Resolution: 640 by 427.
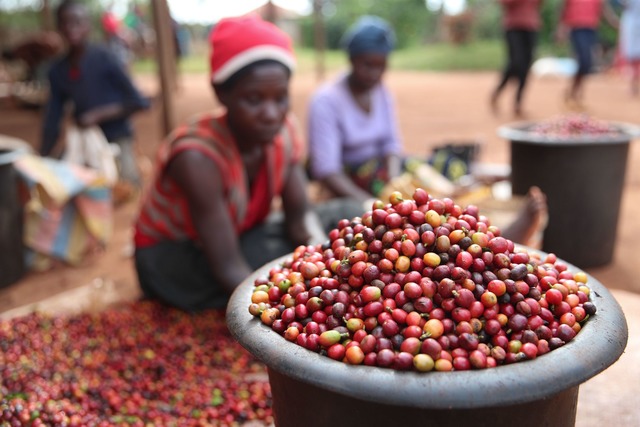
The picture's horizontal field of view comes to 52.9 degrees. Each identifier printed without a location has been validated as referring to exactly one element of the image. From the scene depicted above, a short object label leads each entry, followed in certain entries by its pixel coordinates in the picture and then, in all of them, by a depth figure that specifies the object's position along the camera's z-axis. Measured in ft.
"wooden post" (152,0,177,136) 15.21
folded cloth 13.17
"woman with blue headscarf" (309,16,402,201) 12.95
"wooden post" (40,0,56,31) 33.56
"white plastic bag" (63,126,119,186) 16.63
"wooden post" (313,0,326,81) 51.96
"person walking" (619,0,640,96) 36.22
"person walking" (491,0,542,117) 29.14
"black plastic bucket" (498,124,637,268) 11.85
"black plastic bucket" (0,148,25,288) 12.64
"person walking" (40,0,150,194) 17.16
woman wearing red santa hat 9.11
